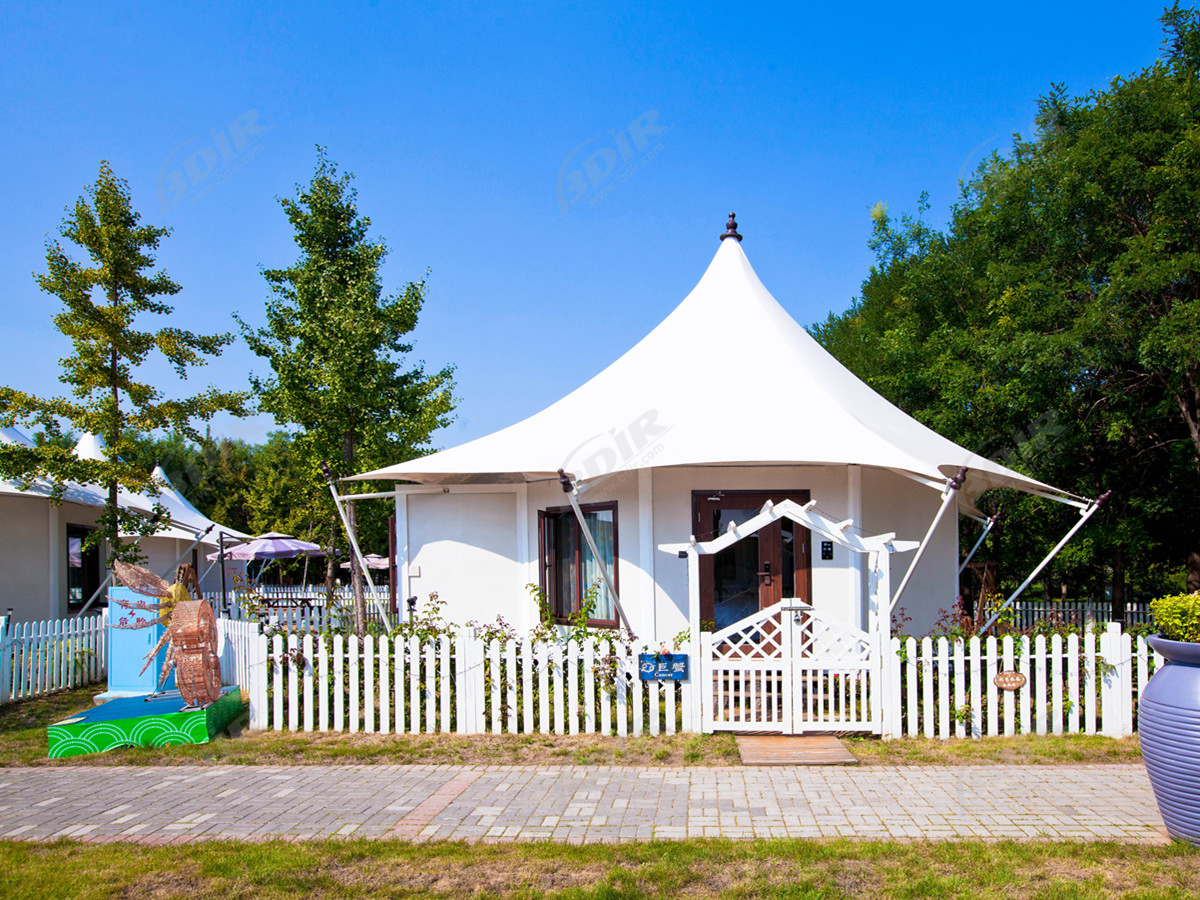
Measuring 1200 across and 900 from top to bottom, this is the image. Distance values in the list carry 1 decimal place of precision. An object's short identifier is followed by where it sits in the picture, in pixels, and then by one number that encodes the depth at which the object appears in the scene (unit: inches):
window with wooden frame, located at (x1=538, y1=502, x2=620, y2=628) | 399.9
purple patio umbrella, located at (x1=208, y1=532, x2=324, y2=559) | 727.1
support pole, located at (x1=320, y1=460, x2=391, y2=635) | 397.6
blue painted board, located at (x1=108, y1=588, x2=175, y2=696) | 423.2
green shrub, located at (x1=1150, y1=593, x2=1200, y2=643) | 214.1
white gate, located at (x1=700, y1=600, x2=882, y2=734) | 296.5
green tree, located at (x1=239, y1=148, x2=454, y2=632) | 537.3
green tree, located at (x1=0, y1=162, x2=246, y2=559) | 470.9
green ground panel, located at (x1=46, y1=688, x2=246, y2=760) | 294.2
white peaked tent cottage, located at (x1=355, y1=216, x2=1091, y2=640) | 361.4
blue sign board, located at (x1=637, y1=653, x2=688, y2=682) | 300.0
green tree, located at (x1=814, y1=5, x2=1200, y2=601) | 530.0
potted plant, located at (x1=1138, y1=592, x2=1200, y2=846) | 183.6
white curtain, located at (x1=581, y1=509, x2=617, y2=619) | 398.3
